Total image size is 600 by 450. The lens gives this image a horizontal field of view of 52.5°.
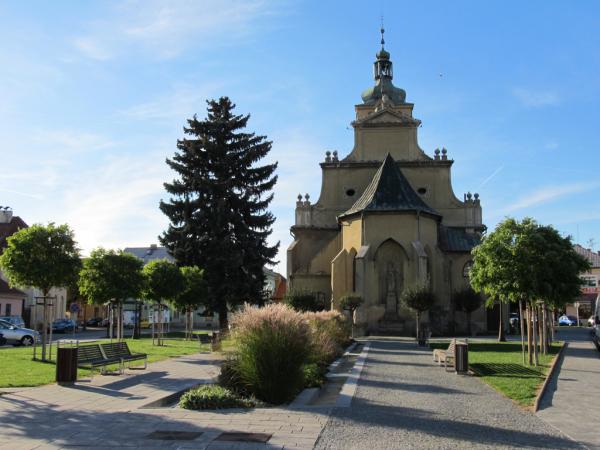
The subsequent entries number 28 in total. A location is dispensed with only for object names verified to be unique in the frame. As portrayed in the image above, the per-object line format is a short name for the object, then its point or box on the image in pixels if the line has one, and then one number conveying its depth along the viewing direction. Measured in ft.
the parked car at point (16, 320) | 132.06
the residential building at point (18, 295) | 157.36
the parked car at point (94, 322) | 208.33
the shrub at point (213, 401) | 33.50
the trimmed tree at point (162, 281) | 92.07
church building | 125.39
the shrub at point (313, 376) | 40.86
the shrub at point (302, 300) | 112.27
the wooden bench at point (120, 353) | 51.60
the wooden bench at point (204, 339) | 93.30
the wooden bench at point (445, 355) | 55.72
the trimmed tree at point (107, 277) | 73.15
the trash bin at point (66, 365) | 44.29
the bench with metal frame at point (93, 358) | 46.57
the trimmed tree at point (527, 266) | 61.26
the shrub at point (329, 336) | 47.08
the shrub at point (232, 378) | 36.17
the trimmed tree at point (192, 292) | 101.81
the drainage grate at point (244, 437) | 25.29
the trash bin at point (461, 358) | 52.95
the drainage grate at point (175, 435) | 25.54
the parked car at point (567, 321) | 224.18
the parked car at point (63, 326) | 160.45
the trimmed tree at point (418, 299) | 99.25
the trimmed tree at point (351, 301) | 113.09
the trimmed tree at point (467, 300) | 129.59
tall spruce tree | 125.08
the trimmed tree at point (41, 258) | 62.95
